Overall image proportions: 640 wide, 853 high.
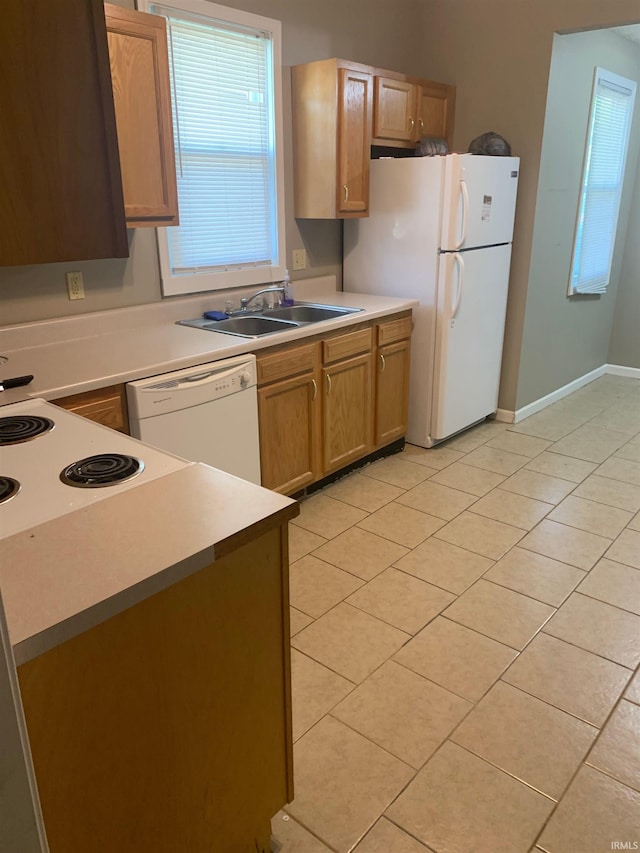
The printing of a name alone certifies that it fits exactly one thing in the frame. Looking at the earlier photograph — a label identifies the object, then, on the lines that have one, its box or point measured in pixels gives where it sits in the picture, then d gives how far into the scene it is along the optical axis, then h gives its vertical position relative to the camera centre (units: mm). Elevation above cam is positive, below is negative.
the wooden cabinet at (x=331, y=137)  3250 +356
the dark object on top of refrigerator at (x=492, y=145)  3791 +357
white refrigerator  3441 -295
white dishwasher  2277 -742
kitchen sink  3070 -533
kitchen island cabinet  972 -737
